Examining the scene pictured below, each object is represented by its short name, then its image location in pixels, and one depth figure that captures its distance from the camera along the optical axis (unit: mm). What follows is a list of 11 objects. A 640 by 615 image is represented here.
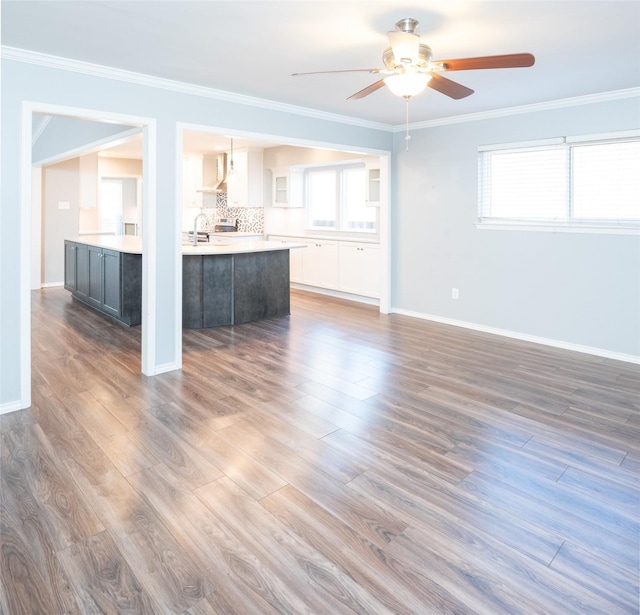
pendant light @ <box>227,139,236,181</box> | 8164
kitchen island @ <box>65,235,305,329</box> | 5578
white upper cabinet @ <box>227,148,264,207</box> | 8602
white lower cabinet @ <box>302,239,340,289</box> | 7699
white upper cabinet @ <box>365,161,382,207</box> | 6914
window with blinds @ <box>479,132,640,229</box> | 4508
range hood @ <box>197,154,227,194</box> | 9172
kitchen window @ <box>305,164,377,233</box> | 7715
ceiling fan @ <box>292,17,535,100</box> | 2447
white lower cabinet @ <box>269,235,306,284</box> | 8336
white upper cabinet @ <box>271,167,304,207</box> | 8375
